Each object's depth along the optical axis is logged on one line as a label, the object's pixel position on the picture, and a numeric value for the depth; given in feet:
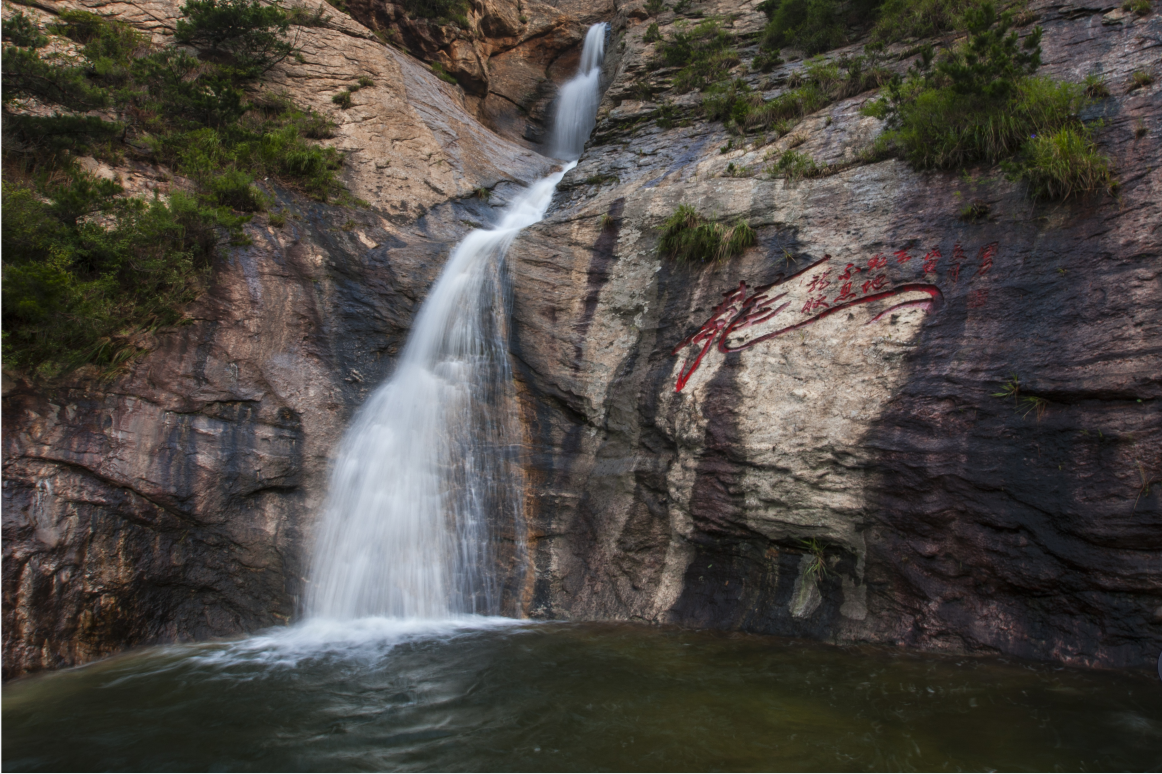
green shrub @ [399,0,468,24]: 51.62
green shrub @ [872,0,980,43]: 32.01
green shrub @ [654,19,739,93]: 43.19
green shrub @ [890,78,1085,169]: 20.88
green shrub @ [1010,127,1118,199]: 18.52
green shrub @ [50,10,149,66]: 32.85
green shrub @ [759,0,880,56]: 39.70
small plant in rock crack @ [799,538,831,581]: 19.33
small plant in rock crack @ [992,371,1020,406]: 17.37
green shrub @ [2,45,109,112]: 25.73
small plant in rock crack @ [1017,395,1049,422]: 16.97
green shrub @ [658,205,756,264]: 25.07
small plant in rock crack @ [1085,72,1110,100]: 21.07
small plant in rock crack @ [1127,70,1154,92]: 20.39
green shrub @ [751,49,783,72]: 40.73
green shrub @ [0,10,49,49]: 27.89
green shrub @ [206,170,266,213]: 27.44
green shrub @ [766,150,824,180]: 25.98
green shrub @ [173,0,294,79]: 36.29
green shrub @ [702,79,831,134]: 32.07
